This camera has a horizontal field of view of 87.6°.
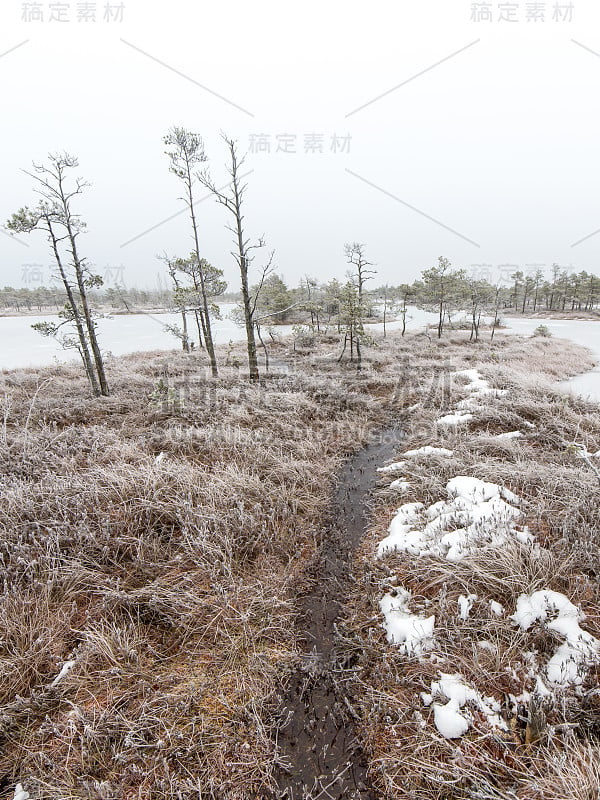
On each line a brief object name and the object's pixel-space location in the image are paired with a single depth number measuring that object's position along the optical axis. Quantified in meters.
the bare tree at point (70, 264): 8.35
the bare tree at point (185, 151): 11.21
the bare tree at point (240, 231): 10.27
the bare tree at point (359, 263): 16.62
